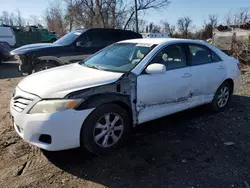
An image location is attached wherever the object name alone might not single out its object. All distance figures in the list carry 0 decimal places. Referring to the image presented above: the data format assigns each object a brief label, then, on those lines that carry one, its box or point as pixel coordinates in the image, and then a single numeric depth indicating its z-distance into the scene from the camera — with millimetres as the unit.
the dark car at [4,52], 9190
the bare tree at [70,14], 18700
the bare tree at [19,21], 54501
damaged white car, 2267
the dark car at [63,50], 5539
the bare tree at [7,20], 53994
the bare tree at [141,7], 18083
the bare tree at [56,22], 28103
